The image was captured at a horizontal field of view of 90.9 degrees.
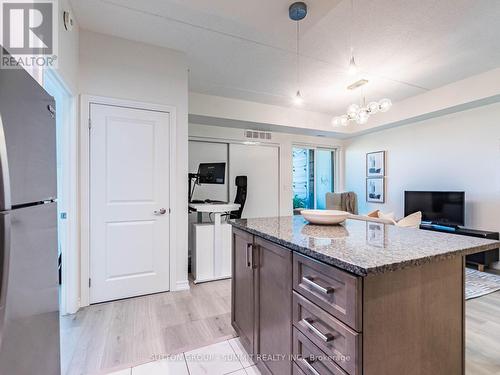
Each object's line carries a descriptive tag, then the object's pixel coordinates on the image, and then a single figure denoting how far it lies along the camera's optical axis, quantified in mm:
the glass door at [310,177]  5617
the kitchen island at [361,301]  869
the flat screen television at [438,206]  3694
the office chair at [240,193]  3717
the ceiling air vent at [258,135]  4852
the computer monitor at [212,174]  3299
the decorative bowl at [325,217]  1700
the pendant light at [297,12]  1993
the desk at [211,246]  3105
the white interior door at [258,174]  4794
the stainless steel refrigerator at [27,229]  670
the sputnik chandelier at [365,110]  2824
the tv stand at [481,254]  3312
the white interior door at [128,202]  2502
